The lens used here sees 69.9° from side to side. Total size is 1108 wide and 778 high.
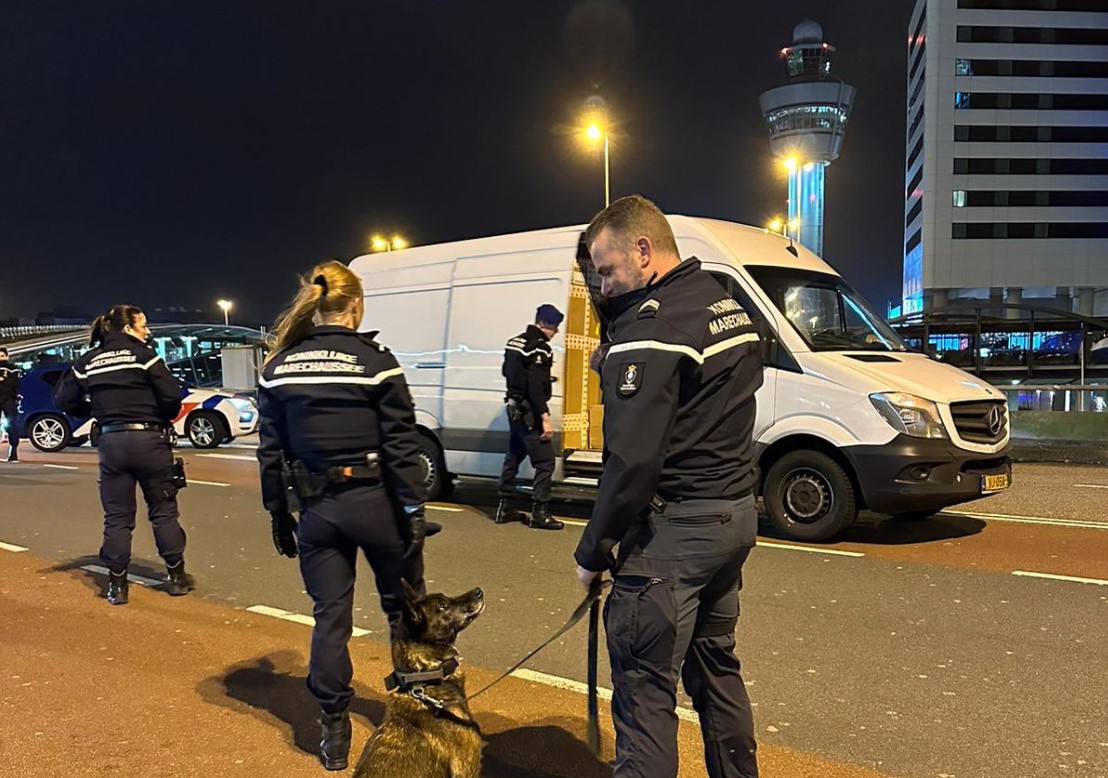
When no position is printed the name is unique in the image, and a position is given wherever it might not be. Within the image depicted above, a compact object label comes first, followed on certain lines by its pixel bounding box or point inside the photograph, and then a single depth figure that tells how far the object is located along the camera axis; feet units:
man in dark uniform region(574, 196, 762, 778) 7.72
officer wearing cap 24.40
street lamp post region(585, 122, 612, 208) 70.44
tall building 229.86
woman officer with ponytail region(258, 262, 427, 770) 10.70
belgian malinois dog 8.13
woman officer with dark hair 17.43
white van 21.42
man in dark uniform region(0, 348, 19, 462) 47.50
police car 52.54
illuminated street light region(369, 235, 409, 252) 103.95
